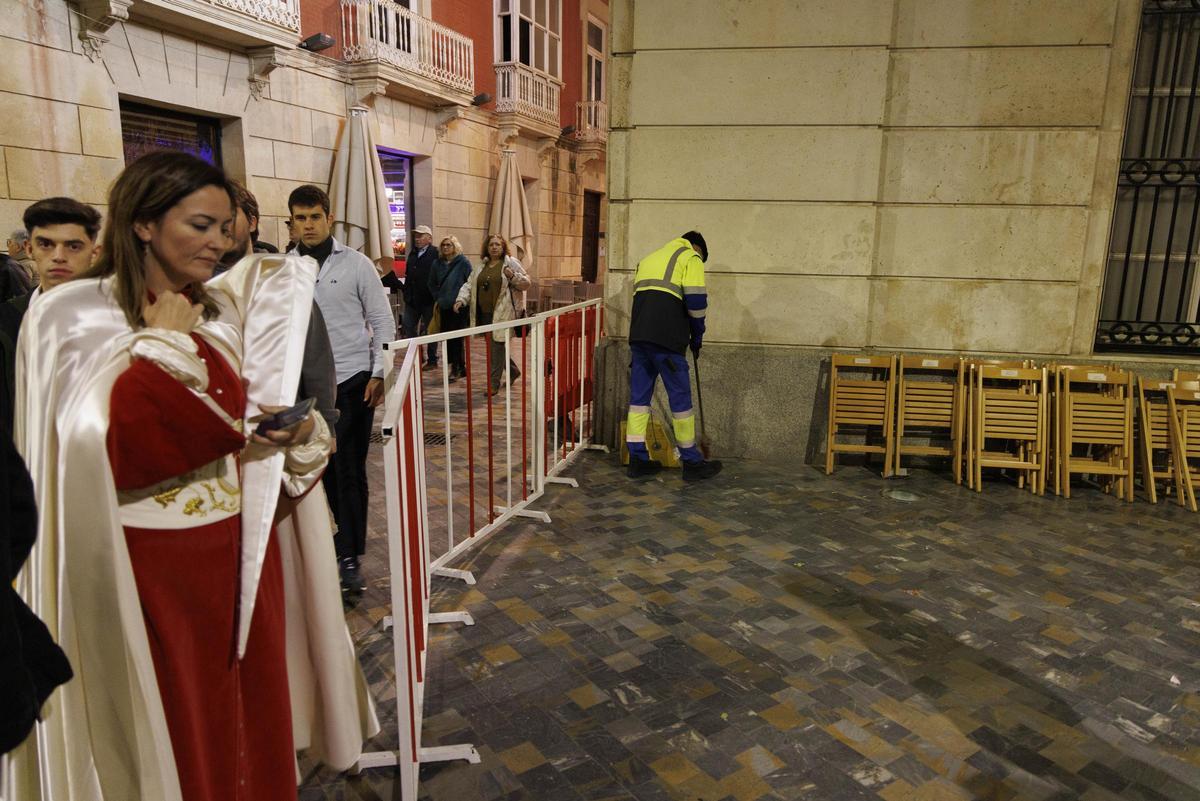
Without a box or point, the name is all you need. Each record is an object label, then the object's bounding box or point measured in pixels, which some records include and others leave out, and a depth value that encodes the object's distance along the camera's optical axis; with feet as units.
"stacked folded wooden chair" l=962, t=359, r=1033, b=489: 19.57
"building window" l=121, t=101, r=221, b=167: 30.83
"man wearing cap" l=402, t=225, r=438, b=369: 33.37
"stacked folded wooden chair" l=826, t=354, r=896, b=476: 20.33
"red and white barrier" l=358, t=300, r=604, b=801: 7.63
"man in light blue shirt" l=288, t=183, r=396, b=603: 12.12
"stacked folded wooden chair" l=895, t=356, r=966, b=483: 20.17
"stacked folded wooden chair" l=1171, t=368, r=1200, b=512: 18.84
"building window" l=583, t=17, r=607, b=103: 69.36
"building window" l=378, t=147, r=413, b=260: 48.15
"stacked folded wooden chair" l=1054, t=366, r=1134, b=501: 18.99
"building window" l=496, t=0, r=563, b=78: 55.31
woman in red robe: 5.08
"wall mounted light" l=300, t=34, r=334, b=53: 36.60
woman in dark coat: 30.14
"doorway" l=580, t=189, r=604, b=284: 71.76
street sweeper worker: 18.75
